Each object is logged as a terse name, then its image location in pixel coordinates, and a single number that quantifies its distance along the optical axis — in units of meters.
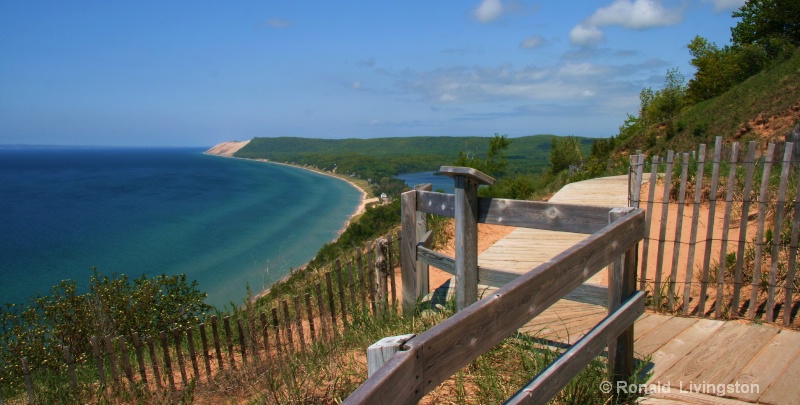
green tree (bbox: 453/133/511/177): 35.31
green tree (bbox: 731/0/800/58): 39.79
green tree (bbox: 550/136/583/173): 52.53
